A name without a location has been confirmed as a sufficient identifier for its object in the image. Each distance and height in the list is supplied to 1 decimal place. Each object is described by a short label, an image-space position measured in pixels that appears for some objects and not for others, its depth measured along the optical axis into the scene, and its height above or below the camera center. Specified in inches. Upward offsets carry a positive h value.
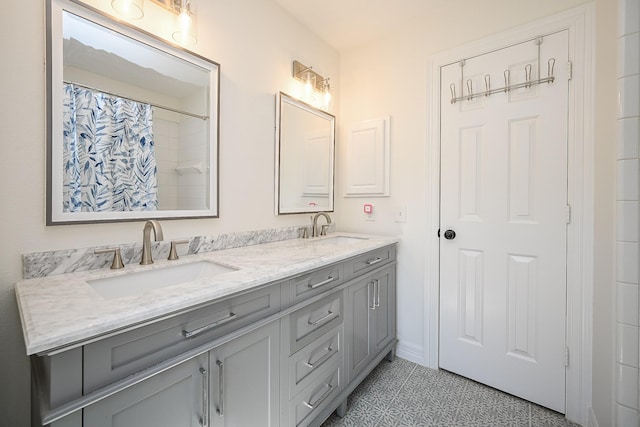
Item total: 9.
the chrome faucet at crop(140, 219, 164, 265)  47.9 -5.6
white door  64.5 -3.3
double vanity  26.7 -16.7
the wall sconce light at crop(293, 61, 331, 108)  83.7 +40.8
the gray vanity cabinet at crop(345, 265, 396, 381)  65.6 -28.3
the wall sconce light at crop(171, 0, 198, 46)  54.6 +37.7
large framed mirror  42.7 +15.7
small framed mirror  79.1 +16.8
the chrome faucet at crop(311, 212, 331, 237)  87.4 -4.8
